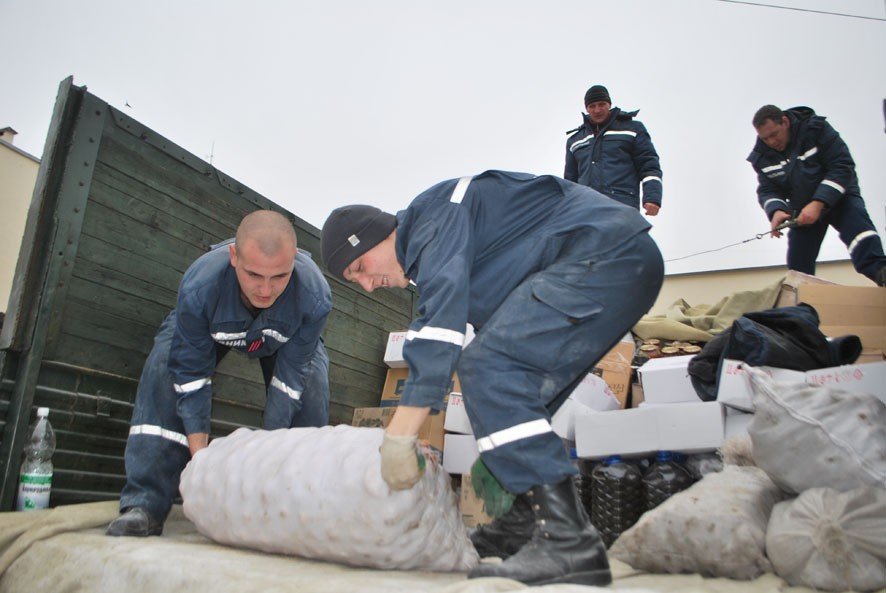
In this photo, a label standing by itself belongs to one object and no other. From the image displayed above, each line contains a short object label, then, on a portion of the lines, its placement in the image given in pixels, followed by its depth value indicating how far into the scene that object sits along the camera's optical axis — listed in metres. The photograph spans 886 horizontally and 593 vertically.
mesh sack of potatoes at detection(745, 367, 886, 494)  1.51
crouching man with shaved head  2.34
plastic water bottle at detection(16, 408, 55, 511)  2.25
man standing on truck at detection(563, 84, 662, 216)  4.41
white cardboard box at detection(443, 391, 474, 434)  3.42
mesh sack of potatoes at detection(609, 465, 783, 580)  1.55
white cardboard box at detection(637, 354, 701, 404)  3.08
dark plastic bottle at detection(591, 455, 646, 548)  2.68
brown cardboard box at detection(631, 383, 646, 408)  3.61
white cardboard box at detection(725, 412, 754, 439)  2.53
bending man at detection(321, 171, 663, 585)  1.48
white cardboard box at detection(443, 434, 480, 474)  3.28
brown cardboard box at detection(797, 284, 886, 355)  3.14
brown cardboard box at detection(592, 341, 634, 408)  3.66
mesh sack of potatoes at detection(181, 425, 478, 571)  1.61
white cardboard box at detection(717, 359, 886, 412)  2.33
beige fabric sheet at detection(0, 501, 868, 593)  1.38
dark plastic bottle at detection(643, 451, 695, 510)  2.60
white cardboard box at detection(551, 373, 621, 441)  2.98
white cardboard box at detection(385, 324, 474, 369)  4.17
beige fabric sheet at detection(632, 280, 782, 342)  3.88
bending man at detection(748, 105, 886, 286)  3.75
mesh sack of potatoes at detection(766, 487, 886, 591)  1.36
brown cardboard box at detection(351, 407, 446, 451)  3.53
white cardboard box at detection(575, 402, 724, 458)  2.61
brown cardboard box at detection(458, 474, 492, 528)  3.18
